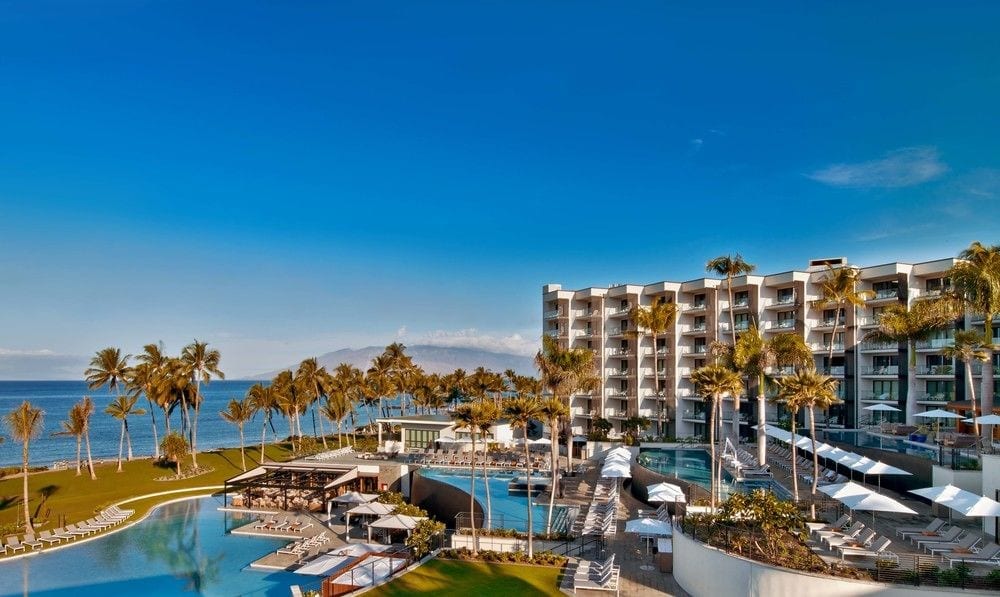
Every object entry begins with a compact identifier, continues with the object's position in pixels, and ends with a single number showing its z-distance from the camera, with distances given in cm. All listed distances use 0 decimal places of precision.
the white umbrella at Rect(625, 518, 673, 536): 2300
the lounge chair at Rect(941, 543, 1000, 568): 1756
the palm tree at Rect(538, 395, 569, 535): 3000
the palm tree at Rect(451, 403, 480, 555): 2544
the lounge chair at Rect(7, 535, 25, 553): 2948
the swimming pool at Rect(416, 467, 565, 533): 3039
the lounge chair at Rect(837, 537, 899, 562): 1803
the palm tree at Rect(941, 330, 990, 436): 3048
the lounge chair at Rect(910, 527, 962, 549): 2030
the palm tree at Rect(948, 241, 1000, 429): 2847
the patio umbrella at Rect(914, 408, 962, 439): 3225
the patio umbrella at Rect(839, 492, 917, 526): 1997
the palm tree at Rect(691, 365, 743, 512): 2698
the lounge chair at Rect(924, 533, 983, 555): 1933
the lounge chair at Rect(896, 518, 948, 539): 2156
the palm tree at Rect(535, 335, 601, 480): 4119
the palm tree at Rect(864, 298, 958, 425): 3822
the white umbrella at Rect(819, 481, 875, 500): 2135
